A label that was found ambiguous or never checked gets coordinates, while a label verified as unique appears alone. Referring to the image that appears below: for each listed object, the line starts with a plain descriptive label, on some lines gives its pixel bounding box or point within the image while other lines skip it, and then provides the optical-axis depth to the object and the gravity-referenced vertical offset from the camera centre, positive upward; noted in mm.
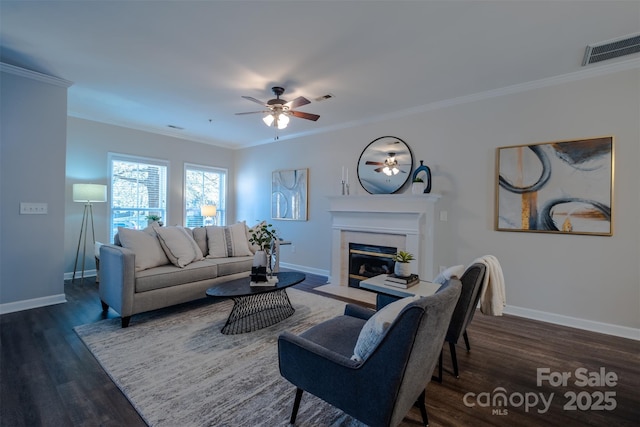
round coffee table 2783 -1118
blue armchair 1126 -691
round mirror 4211 +757
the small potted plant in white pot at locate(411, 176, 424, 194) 3818 +391
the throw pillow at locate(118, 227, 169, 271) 3143 -414
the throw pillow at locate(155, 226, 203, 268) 3418 -433
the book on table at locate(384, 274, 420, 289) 2387 -568
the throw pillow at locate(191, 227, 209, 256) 3995 -377
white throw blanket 2116 -554
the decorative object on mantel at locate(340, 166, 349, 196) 4648 +469
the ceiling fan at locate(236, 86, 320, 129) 3324 +1186
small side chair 1967 -591
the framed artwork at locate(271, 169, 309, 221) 5512 +382
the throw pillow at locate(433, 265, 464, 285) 1891 -384
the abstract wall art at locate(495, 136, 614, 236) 2893 +334
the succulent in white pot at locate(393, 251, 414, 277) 2498 -437
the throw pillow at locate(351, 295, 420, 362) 1234 -515
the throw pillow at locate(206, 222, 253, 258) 3990 -430
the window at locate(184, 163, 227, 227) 6152 +426
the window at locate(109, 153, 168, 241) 5129 +379
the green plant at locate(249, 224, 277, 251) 3259 -305
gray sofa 2832 -661
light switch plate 3223 +1
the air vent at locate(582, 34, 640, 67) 2443 +1523
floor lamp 4270 +154
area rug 1678 -1177
